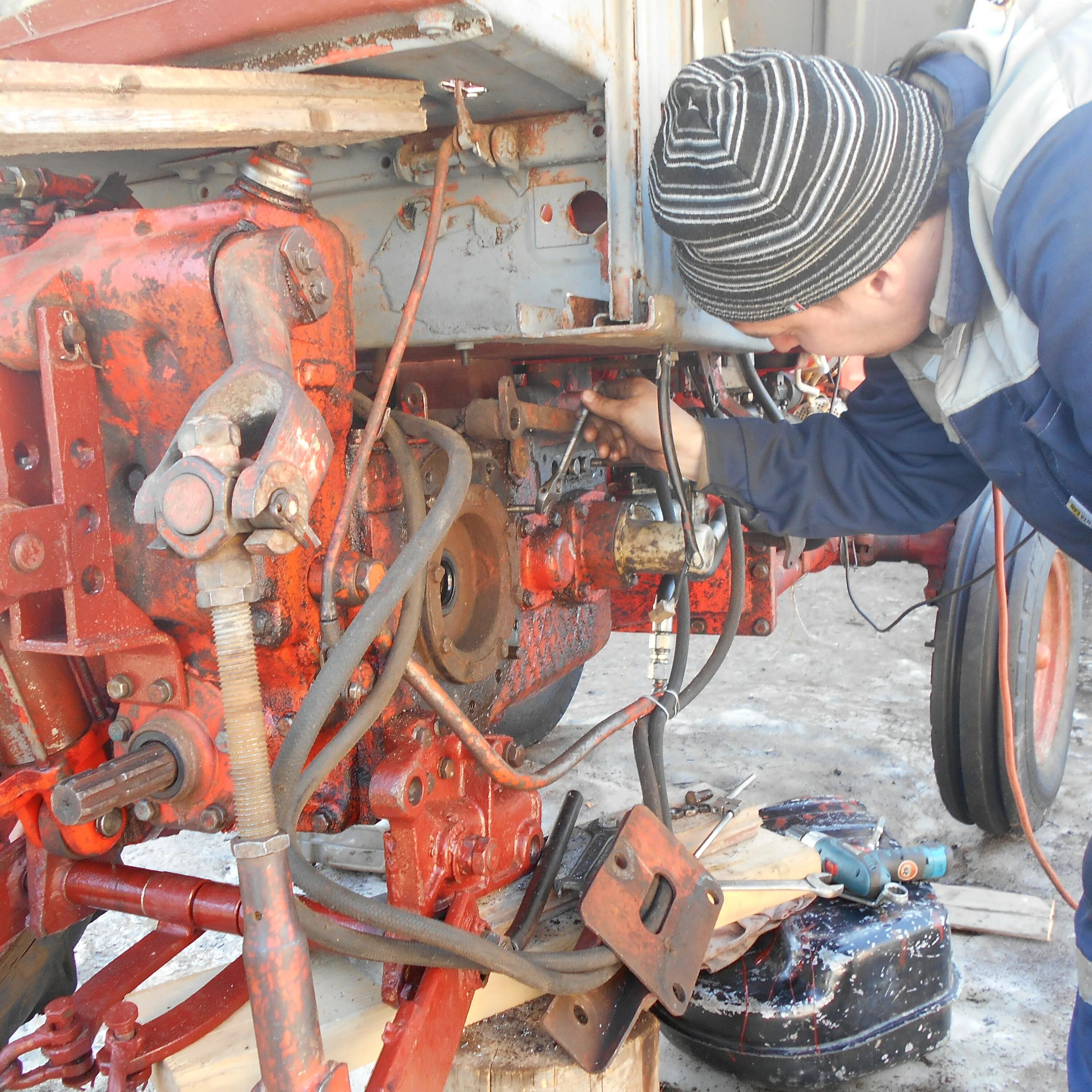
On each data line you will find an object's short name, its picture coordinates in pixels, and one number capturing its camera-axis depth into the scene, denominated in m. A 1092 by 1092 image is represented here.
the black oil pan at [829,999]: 1.48
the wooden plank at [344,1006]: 1.11
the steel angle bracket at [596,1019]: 1.18
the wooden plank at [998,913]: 2.01
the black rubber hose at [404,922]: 0.91
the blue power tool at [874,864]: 1.59
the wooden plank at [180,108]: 0.79
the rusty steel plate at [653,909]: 1.18
